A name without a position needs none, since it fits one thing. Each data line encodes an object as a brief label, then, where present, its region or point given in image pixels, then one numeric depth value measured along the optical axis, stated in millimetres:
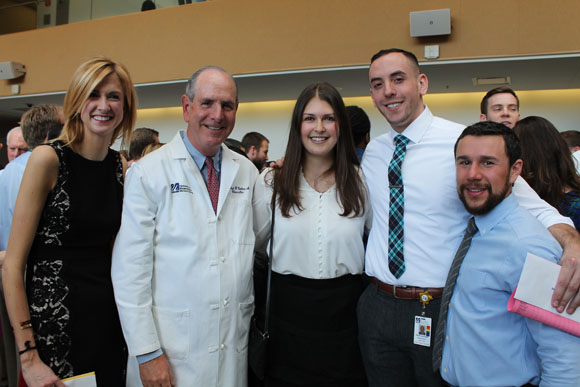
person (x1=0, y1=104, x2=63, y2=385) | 2516
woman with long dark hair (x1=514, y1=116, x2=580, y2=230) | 1916
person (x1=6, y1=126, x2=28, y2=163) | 3539
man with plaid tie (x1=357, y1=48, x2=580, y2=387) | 1648
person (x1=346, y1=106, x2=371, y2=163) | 2934
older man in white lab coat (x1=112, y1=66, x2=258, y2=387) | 1558
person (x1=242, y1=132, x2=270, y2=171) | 5293
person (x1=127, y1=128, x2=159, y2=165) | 3688
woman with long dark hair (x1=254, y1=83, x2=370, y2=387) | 1809
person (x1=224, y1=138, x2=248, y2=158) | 3389
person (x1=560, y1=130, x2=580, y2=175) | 3725
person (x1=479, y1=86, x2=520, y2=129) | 3004
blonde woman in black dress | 1502
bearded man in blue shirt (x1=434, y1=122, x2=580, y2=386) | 1283
